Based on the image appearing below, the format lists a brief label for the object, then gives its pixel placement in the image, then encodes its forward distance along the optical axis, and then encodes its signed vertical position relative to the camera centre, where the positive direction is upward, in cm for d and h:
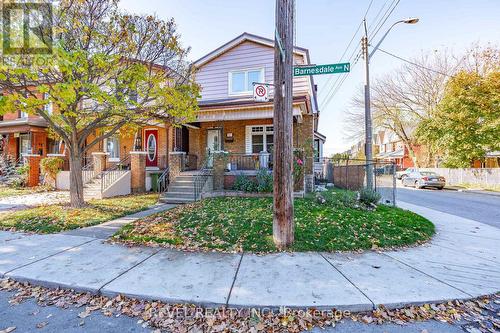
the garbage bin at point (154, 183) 1292 -80
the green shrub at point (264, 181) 943 -55
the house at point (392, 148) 3922 +348
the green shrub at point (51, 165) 1323 +22
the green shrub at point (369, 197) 852 -110
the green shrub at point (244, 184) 962 -68
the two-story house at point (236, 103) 1189 +312
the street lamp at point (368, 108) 950 +237
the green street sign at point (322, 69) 452 +187
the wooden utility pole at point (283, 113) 454 +102
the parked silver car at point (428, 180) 1919 -115
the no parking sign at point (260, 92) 510 +160
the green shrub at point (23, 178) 1379 -50
